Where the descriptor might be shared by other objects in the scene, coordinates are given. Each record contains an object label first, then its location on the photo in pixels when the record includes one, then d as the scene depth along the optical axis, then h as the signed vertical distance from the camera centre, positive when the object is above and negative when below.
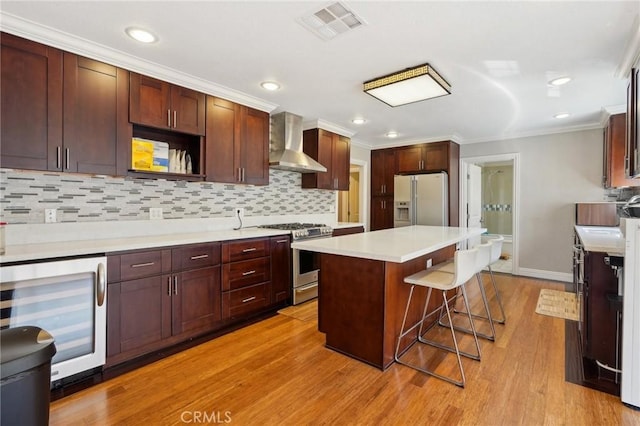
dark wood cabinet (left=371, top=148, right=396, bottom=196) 5.83 +0.78
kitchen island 2.15 -0.61
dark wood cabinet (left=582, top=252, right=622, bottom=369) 2.13 -0.72
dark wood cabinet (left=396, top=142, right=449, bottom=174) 5.21 +0.95
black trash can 1.06 -0.60
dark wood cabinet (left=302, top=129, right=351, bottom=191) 4.43 +0.82
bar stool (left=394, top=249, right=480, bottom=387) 2.03 -0.49
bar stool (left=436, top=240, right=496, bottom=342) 2.39 -0.43
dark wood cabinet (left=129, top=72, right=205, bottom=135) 2.53 +0.92
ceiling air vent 1.85 +1.21
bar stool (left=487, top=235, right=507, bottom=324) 2.87 -0.38
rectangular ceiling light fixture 2.59 +1.15
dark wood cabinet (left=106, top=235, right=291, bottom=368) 2.18 -0.68
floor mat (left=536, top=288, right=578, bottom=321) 3.27 -1.07
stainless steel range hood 3.86 +0.91
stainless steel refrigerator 5.11 +0.20
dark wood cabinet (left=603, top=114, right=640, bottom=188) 3.45 +0.71
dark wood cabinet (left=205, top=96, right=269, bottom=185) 3.07 +0.72
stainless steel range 3.52 -0.64
